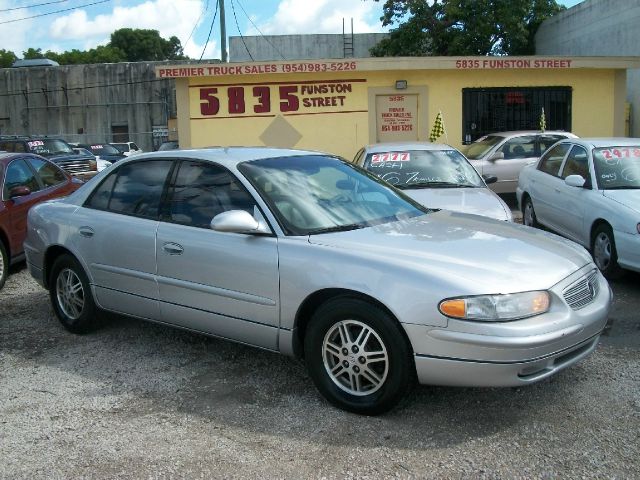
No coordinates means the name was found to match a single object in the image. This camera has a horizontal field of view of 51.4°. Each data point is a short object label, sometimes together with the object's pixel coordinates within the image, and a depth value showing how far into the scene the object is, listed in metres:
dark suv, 16.89
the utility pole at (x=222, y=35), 20.30
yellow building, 15.02
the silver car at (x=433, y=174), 6.92
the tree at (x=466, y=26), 26.81
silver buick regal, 3.45
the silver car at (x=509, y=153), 12.63
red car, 7.43
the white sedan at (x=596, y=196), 6.40
